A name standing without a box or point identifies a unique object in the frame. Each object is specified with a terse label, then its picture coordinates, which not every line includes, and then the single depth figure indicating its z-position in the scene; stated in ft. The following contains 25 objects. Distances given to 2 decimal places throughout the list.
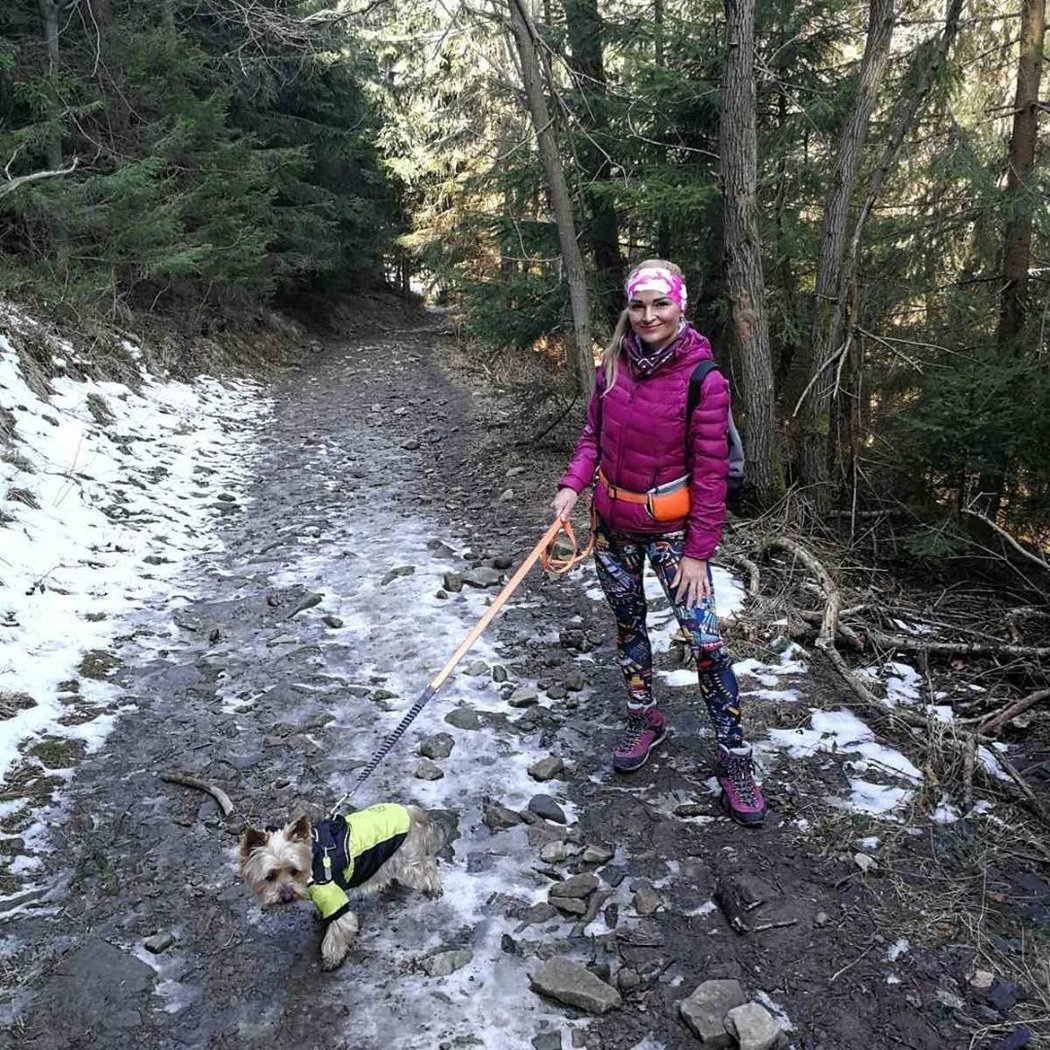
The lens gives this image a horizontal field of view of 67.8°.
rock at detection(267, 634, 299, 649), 19.04
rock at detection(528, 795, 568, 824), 13.12
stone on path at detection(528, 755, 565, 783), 14.16
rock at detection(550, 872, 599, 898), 11.49
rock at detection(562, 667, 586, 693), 17.02
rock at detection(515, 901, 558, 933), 11.00
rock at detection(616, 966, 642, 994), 9.88
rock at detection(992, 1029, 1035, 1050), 8.74
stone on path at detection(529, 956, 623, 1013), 9.61
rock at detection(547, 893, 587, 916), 11.15
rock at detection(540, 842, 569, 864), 12.21
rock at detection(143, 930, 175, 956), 10.57
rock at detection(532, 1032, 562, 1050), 9.18
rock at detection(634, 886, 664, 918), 11.09
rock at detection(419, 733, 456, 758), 14.85
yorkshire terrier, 10.05
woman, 11.72
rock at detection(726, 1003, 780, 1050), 8.87
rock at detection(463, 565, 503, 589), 22.33
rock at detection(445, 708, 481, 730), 15.75
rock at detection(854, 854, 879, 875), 11.41
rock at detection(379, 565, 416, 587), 22.65
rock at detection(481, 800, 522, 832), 12.98
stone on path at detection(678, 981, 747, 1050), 9.08
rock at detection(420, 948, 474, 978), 10.20
